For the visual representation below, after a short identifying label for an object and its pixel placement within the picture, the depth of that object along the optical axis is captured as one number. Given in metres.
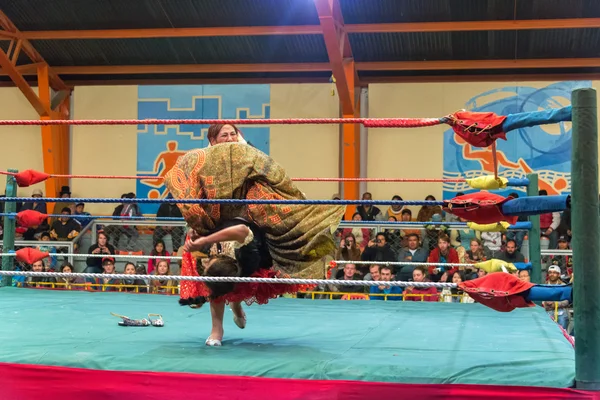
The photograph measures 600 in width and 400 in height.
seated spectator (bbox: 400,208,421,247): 7.07
